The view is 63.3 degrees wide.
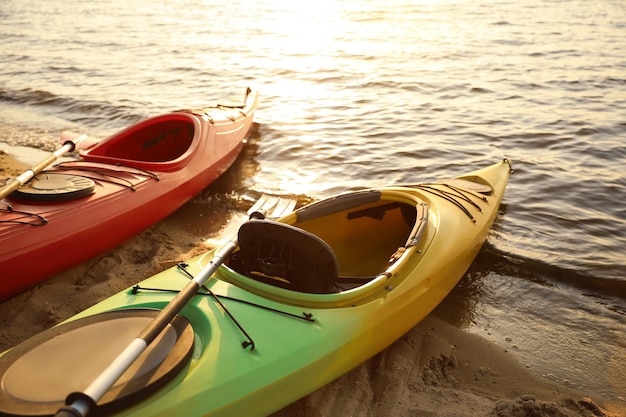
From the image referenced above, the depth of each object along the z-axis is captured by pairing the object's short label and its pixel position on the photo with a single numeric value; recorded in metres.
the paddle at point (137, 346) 2.05
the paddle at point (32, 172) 4.44
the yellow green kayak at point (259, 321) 2.52
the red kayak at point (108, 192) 4.36
